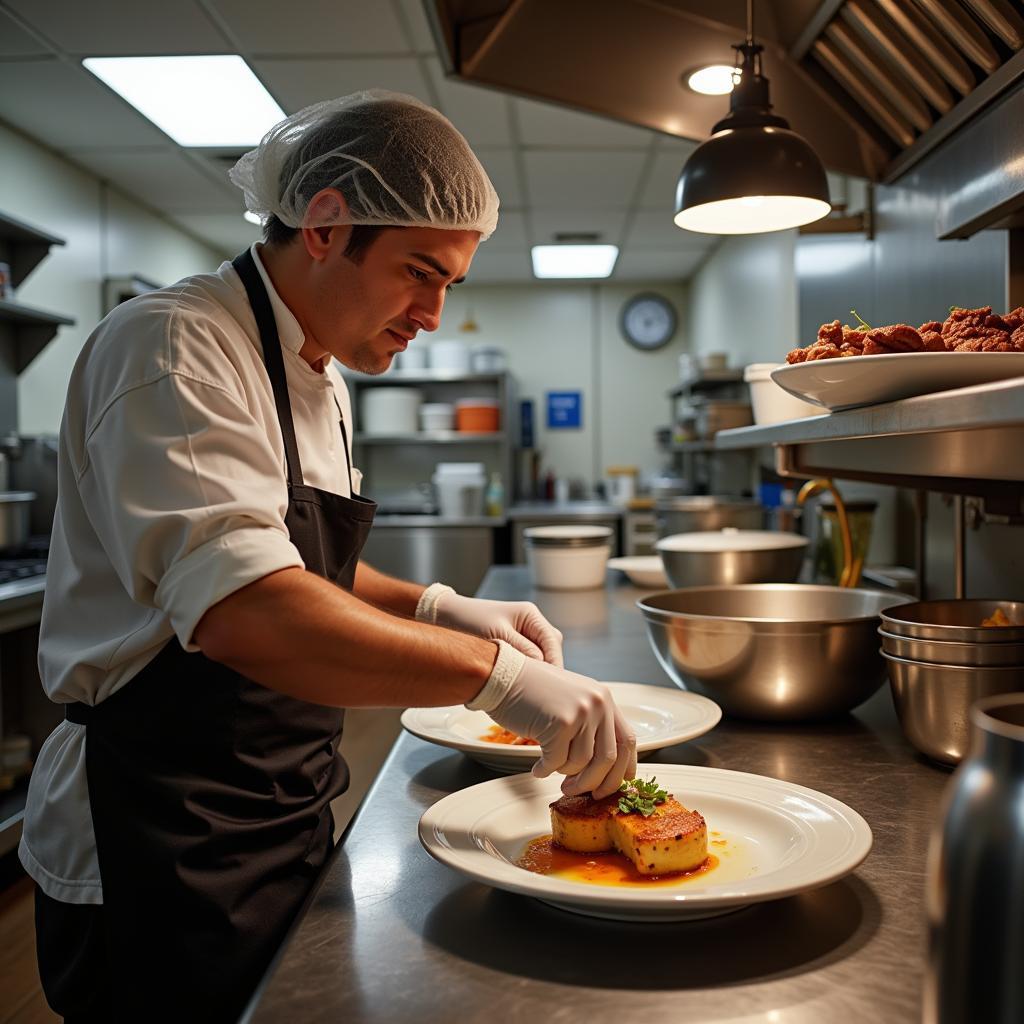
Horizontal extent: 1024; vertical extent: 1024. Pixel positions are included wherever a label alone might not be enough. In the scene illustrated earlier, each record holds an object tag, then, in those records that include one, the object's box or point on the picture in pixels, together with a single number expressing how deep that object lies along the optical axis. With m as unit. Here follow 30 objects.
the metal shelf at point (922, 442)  0.81
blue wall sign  7.82
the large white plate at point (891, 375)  0.96
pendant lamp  1.61
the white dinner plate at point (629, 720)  1.23
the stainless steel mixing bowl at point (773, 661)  1.36
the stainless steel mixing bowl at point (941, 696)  1.11
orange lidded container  6.96
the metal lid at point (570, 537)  3.12
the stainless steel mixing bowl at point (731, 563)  2.28
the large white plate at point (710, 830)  0.79
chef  0.99
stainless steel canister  0.47
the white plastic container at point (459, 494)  6.62
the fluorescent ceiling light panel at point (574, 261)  6.75
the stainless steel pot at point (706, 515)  3.11
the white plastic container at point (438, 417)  6.95
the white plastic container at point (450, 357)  6.93
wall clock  7.78
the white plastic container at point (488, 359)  6.93
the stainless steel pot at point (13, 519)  3.81
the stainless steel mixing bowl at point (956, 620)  1.11
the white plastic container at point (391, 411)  6.90
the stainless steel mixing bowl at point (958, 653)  1.11
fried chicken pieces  1.06
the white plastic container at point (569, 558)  3.11
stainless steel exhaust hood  1.82
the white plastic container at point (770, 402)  2.01
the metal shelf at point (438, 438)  6.87
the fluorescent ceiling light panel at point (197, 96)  3.82
